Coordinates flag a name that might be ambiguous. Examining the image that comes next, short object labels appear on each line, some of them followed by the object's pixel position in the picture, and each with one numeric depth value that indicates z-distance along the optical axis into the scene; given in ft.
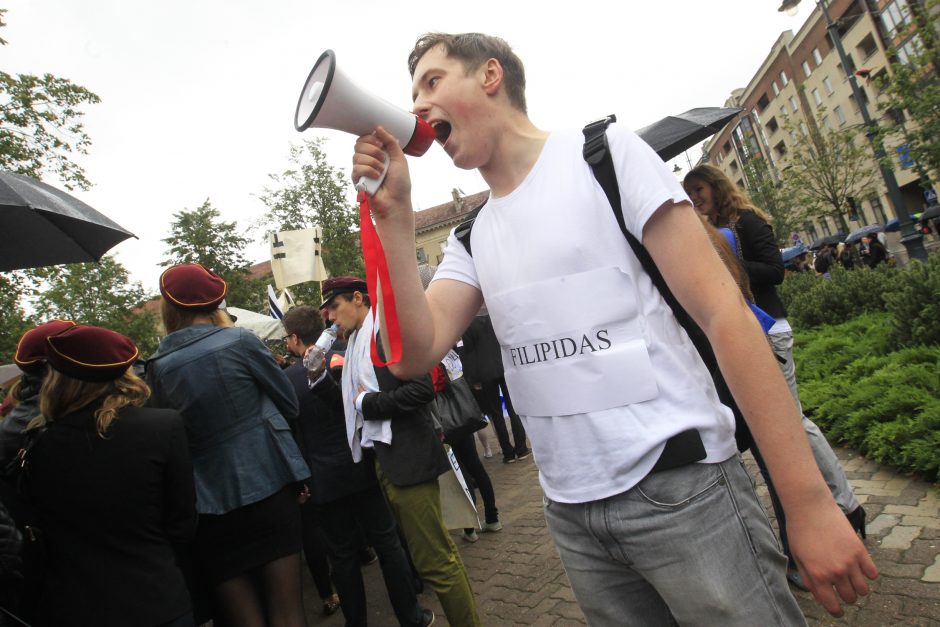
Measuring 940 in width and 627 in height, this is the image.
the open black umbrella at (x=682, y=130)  11.55
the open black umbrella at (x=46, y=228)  9.95
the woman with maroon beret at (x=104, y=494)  7.44
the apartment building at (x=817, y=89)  116.16
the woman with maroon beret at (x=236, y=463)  9.45
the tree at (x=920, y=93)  37.83
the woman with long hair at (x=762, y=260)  9.55
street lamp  42.11
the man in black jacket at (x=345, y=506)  11.59
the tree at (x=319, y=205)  97.91
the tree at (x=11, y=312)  48.33
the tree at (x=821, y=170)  77.20
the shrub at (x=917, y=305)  17.39
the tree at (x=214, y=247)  107.65
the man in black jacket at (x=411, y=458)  10.11
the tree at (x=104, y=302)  100.58
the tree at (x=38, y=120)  46.03
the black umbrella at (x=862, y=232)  84.58
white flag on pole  23.09
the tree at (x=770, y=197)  111.65
